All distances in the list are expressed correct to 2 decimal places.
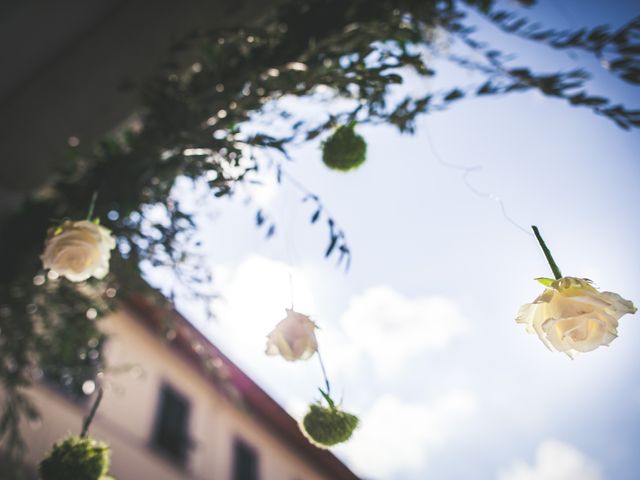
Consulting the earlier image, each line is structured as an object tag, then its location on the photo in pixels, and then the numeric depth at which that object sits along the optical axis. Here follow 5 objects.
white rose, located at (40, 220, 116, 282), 1.04
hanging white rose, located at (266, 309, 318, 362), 0.85
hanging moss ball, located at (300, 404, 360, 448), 0.95
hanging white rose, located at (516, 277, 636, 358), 0.71
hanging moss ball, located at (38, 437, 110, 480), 1.05
